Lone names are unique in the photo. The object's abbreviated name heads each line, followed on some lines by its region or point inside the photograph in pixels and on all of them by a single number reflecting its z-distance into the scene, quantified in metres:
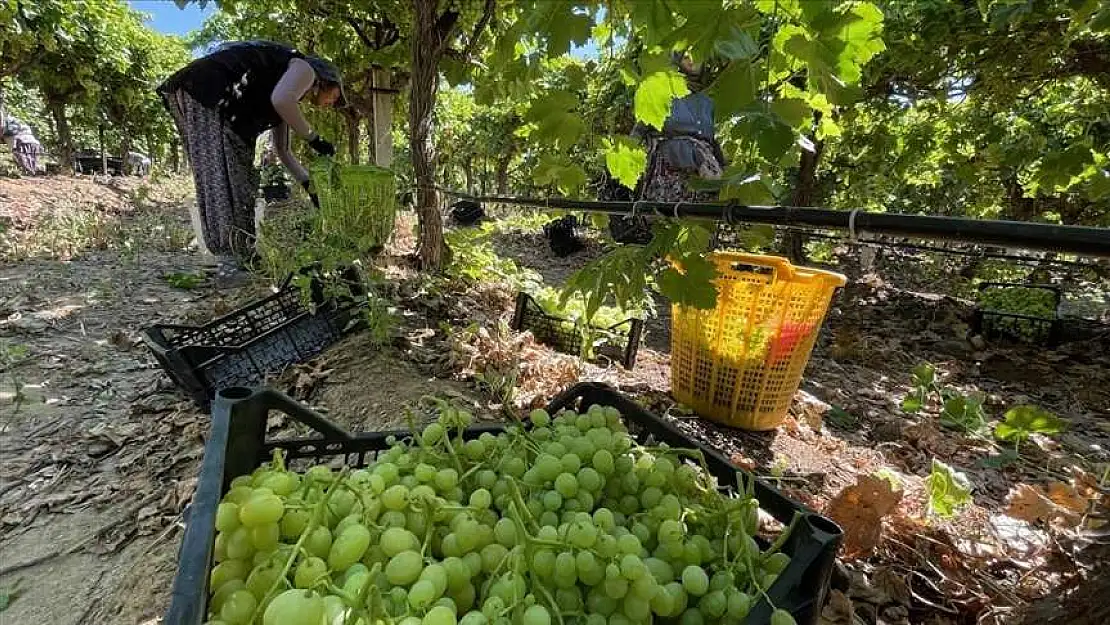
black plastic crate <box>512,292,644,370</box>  3.06
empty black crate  2.19
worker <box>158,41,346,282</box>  3.60
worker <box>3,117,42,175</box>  13.87
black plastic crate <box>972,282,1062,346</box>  5.02
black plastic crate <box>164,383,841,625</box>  0.55
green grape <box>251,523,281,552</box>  0.70
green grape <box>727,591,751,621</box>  0.69
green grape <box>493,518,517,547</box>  0.76
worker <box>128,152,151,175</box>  21.97
